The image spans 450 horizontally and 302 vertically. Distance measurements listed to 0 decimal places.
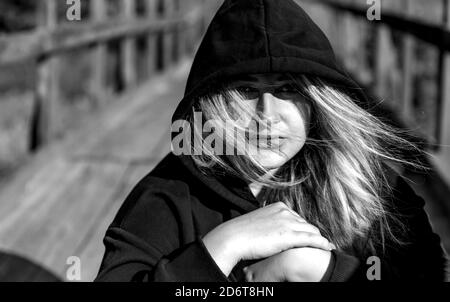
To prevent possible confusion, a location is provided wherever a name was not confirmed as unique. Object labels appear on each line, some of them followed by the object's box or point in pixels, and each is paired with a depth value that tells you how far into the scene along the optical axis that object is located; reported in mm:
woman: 1428
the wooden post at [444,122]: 4410
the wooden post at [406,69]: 6152
